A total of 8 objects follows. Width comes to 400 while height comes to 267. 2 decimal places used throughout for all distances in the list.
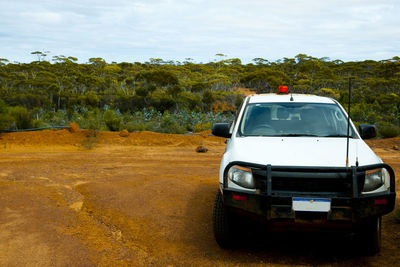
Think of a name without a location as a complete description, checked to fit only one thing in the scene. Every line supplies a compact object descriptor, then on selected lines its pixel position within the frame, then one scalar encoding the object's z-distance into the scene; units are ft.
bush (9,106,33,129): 49.53
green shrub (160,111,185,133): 55.38
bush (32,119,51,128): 51.30
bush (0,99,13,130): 45.73
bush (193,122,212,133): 58.40
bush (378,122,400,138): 48.62
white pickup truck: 10.64
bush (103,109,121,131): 53.26
